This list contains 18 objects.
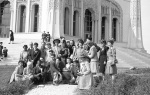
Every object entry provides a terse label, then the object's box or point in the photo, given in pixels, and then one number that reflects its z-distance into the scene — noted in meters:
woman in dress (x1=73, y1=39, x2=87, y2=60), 10.80
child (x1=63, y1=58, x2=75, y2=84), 10.14
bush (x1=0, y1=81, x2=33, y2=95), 8.56
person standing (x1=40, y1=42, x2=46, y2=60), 11.63
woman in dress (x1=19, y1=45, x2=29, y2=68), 11.15
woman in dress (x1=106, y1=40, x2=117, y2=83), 8.83
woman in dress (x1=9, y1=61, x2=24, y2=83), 9.87
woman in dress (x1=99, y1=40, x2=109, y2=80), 9.48
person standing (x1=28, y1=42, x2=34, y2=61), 11.03
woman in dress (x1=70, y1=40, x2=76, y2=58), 11.86
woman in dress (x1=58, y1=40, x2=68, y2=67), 11.09
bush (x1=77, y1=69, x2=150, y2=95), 7.56
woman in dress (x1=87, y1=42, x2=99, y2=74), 9.32
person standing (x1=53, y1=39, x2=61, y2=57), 11.63
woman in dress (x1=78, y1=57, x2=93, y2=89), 8.67
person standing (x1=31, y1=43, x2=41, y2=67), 11.03
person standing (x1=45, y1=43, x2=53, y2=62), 11.36
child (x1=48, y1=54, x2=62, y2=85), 9.83
